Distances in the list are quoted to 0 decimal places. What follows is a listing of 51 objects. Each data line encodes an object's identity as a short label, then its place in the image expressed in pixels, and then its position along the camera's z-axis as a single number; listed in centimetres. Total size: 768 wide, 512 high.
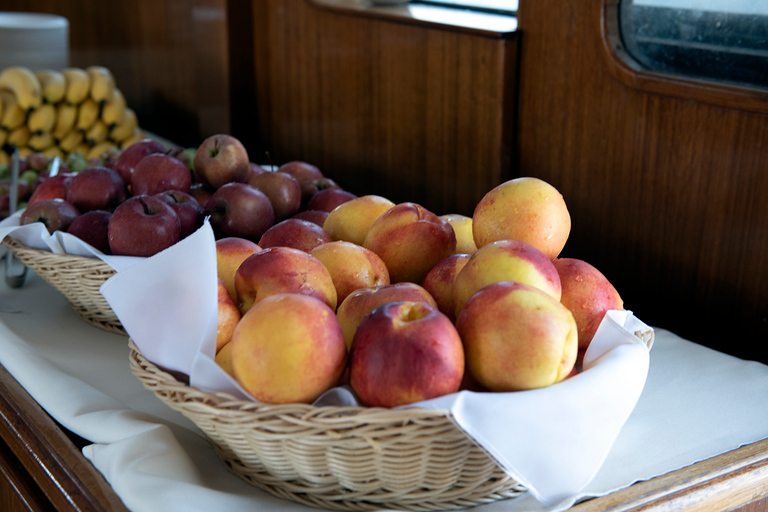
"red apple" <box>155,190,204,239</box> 92
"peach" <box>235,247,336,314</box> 63
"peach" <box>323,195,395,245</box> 84
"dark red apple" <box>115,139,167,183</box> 111
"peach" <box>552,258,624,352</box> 64
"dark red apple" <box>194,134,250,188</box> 103
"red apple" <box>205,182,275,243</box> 93
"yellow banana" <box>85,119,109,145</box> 195
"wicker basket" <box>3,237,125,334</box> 86
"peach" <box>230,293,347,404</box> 53
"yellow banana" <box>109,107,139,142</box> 197
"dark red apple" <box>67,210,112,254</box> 91
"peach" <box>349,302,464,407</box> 51
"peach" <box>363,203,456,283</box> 73
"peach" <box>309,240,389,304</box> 69
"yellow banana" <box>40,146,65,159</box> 191
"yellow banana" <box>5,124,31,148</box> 185
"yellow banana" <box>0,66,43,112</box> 180
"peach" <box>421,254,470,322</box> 67
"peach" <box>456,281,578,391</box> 53
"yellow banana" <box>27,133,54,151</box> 188
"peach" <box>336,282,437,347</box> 60
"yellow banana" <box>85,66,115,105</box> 192
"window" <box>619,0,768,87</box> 84
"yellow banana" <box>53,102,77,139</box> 192
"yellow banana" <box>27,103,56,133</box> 186
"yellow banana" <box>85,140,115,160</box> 192
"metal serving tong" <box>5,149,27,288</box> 106
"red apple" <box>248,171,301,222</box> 101
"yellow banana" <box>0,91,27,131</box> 180
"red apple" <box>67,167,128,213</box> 100
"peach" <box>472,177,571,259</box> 68
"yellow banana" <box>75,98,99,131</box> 193
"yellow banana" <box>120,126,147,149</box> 195
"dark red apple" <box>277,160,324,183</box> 114
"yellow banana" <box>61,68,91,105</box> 190
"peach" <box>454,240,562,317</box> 60
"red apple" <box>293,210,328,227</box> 97
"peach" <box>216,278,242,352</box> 63
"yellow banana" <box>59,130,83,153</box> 194
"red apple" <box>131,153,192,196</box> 101
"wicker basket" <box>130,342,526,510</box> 50
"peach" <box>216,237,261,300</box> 72
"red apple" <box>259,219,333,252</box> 80
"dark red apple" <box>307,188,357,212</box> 103
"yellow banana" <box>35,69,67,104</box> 187
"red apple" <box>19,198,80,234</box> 95
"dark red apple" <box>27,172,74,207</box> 105
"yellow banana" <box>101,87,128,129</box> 194
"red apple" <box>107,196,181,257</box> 85
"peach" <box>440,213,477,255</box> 79
